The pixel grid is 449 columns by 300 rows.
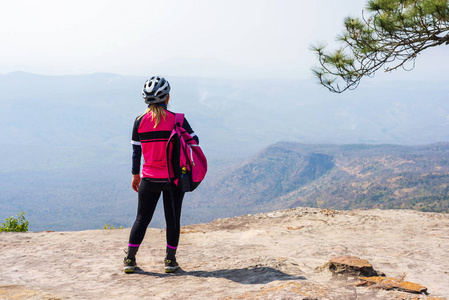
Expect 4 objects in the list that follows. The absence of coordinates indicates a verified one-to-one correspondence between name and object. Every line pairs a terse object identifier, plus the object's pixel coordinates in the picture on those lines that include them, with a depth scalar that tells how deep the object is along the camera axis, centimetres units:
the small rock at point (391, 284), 389
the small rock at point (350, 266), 446
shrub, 1166
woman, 482
